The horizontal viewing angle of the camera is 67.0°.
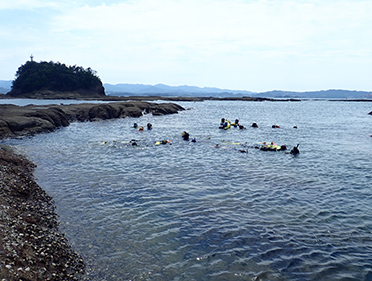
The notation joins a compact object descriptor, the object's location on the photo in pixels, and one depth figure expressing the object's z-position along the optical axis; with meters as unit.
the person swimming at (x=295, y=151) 26.40
